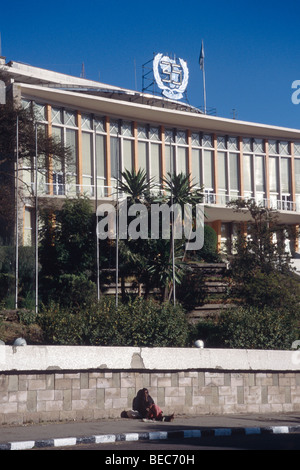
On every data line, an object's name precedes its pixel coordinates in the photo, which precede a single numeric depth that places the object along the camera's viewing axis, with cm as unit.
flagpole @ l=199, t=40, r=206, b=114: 5053
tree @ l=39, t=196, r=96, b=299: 3061
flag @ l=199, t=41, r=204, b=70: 5053
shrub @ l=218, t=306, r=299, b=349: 2189
